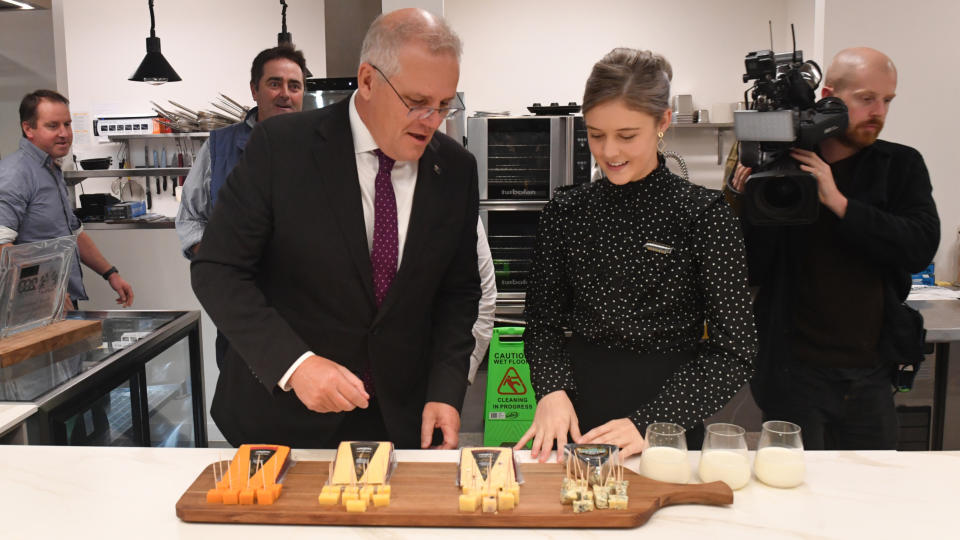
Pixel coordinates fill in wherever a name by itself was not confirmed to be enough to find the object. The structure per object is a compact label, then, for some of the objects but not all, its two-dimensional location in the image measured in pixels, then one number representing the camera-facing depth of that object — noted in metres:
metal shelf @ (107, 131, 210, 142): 6.98
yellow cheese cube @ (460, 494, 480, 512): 1.14
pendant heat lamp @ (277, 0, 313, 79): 5.34
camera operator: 1.89
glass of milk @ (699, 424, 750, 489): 1.23
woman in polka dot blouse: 1.41
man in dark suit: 1.45
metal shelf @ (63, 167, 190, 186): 6.94
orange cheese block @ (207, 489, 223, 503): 1.16
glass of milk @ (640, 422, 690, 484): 1.23
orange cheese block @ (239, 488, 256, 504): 1.16
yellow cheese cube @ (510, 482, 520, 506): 1.15
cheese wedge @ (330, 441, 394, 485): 1.20
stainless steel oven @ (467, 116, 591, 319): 4.13
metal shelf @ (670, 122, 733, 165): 6.43
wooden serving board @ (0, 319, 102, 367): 2.08
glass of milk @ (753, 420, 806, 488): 1.24
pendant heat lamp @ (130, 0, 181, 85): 6.19
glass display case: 1.90
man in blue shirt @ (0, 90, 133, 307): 3.50
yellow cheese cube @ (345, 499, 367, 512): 1.14
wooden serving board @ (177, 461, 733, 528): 1.13
